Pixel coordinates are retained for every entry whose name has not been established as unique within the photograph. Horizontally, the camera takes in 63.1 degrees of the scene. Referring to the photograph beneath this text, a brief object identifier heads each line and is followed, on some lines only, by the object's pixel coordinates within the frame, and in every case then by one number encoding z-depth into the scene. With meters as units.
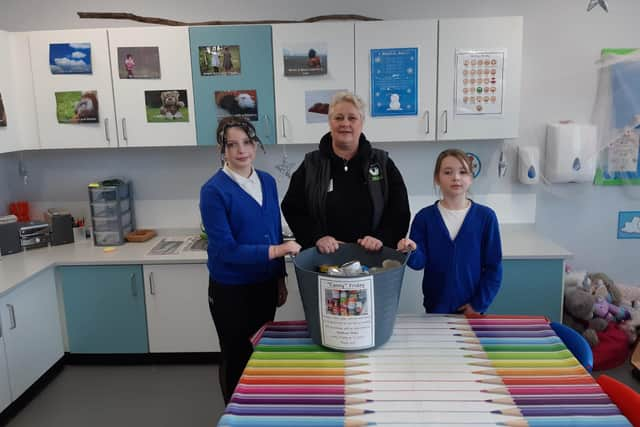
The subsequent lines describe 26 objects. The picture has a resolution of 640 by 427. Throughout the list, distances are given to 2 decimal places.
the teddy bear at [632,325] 2.94
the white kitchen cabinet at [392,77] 2.81
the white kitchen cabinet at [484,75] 2.79
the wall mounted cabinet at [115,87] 2.87
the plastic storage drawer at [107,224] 3.20
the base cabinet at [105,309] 2.94
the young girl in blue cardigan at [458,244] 1.87
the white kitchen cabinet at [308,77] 2.82
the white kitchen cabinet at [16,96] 2.88
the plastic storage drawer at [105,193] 3.17
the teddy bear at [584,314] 2.86
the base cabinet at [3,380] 2.48
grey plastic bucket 1.42
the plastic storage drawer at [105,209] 3.17
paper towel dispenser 3.07
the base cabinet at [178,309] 2.94
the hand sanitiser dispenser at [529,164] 3.13
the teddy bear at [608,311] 2.92
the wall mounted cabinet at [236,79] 2.85
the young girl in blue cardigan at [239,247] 1.83
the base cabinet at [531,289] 2.81
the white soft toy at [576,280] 3.08
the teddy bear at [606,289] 3.04
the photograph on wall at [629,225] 3.27
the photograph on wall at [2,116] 2.86
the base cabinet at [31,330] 2.55
